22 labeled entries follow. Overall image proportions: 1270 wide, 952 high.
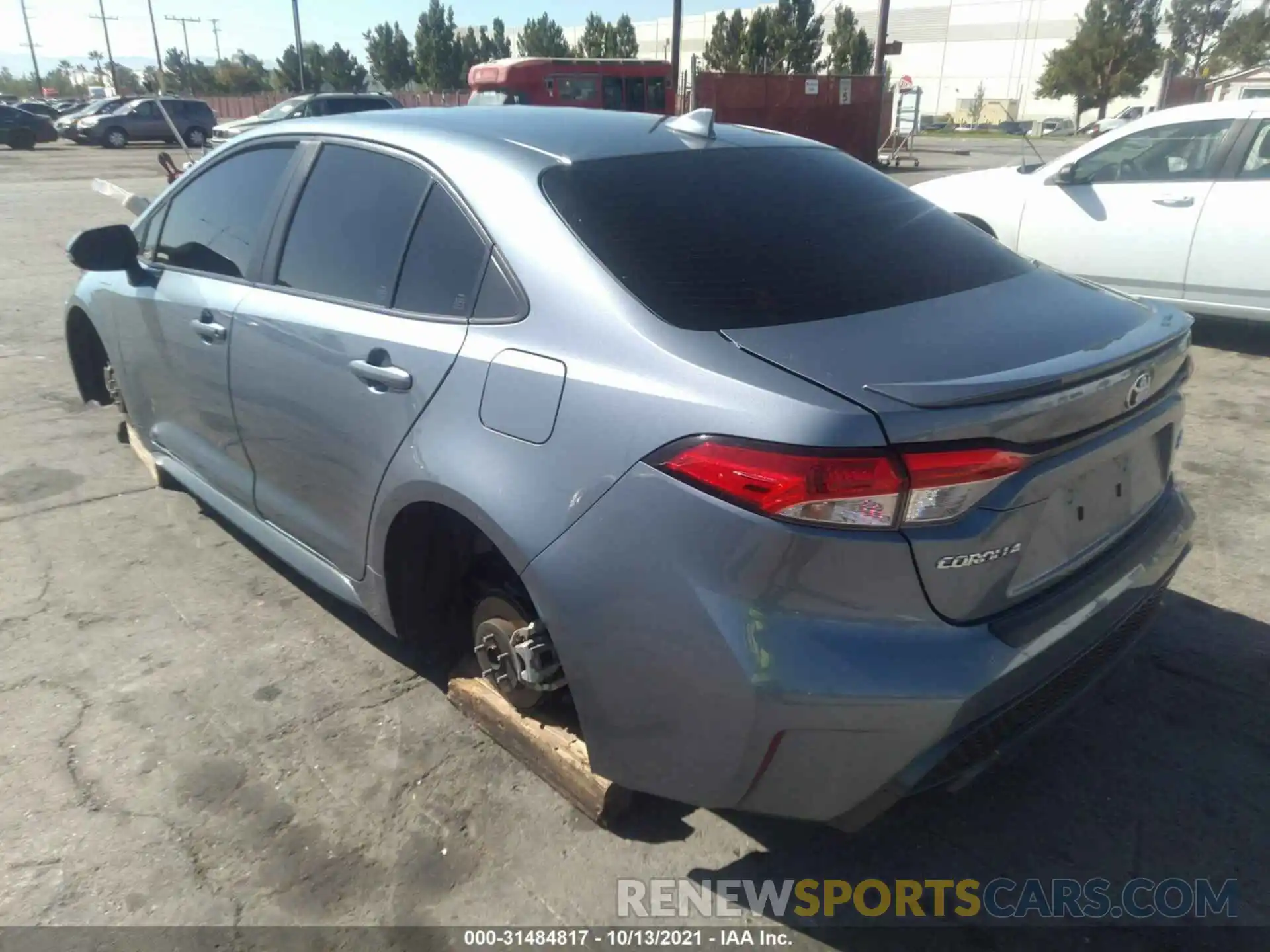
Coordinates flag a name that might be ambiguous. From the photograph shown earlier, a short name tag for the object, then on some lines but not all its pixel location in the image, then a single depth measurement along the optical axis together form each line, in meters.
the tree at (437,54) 60.62
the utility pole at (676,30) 24.83
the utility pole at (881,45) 23.25
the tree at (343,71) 61.78
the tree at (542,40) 68.06
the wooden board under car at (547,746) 2.43
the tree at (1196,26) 65.31
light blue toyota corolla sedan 1.80
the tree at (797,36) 45.72
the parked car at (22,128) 34.22
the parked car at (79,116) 36.28
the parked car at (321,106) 21.20
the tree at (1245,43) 58.06
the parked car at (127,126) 35.03
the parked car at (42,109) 42.72
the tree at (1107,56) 51.72
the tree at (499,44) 71.50
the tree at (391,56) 64.56
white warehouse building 70.62
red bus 23.05
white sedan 6.21
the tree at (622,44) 65.81
